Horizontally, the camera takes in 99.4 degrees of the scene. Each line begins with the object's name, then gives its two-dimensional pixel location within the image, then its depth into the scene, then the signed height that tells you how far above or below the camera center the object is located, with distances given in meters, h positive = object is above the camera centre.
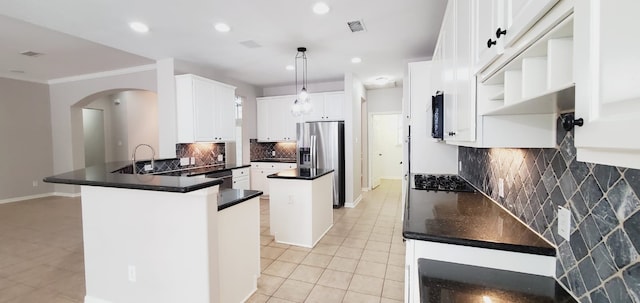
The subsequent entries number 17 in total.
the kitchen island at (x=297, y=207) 3.44 -0.85
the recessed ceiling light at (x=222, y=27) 3.01 +1.32
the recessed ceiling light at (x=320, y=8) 2.58 +1.32
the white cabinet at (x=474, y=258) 1.12 -0.52
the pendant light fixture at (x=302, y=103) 3.83 +0.57
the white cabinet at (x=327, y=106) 5.63 +0.75
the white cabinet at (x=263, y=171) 5.91 -0.63
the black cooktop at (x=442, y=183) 2.43 -0.42
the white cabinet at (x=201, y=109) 4.22 +0.57
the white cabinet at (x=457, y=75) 1.28 +0.39
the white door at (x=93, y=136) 7.22 +0.25
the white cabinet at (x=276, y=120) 6.07 +0.52
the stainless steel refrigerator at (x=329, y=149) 5.29 -0.14
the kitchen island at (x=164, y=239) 1.83 -0.70
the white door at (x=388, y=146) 8.38 -0.16
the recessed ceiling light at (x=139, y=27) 2.96 +1.31
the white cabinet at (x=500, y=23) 0.69 +0.36
